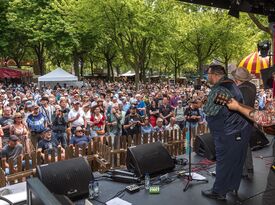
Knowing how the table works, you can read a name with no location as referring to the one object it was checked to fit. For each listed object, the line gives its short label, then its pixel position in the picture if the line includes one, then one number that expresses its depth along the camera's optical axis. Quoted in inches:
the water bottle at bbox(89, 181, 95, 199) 168.9
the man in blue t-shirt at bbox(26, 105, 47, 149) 301.1
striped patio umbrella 525.7
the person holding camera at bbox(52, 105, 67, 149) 311.7
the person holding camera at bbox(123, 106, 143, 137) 331.8
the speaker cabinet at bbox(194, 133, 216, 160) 232.8
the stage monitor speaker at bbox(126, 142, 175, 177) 193.0
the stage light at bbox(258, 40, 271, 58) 355.6
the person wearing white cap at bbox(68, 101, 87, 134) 327.6
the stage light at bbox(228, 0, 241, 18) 217.8
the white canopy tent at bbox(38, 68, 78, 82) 850.8
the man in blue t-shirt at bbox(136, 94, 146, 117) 405.1
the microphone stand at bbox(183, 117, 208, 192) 180.2
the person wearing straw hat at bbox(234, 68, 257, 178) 174.9
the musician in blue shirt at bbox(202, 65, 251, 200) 148.5
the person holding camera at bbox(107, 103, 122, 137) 363.3
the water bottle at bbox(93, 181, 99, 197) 170.9
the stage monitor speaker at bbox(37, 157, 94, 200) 160.2
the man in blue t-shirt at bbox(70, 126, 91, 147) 274.2
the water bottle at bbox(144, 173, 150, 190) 179.9
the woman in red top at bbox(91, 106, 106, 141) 331.0
